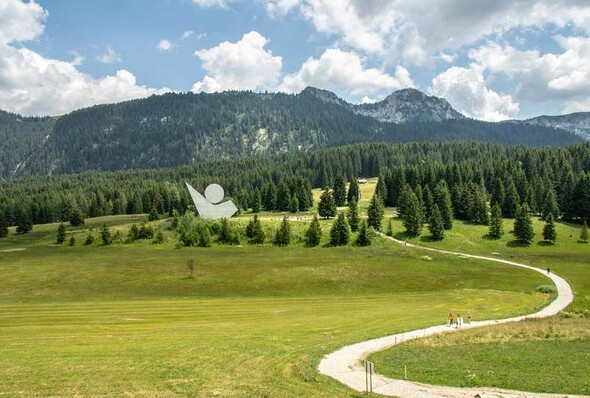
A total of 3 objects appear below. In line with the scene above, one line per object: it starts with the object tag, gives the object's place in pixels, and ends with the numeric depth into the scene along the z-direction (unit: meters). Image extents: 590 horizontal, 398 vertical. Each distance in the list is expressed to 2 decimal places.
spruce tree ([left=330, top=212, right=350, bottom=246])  113.69
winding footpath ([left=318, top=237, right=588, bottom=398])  21.70
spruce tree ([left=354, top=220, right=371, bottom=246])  112.44
